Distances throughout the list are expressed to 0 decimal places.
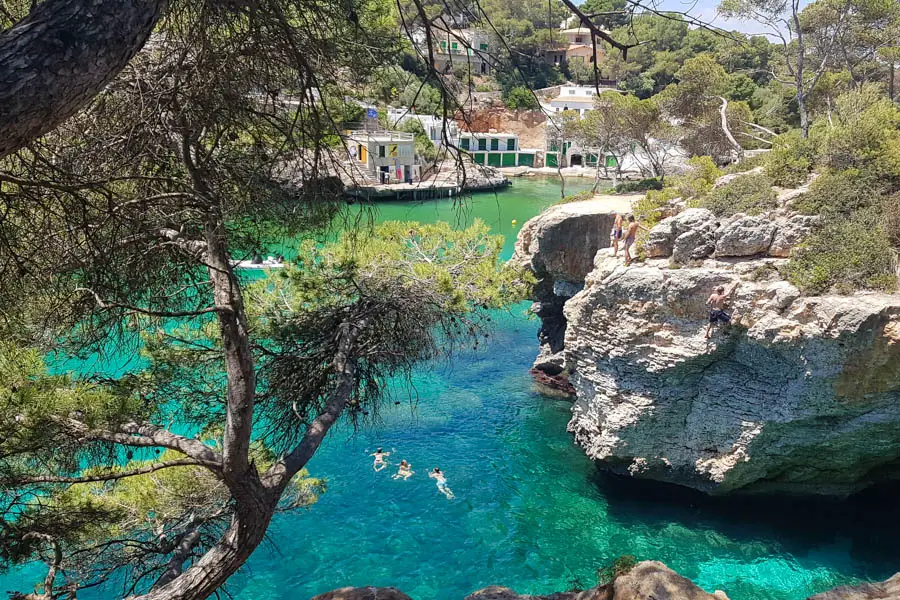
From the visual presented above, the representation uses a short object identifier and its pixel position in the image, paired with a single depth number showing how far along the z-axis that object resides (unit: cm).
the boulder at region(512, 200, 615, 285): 1535
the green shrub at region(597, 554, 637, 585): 710
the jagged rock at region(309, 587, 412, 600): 620
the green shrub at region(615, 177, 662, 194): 2269
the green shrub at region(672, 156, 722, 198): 1309
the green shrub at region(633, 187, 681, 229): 1314
